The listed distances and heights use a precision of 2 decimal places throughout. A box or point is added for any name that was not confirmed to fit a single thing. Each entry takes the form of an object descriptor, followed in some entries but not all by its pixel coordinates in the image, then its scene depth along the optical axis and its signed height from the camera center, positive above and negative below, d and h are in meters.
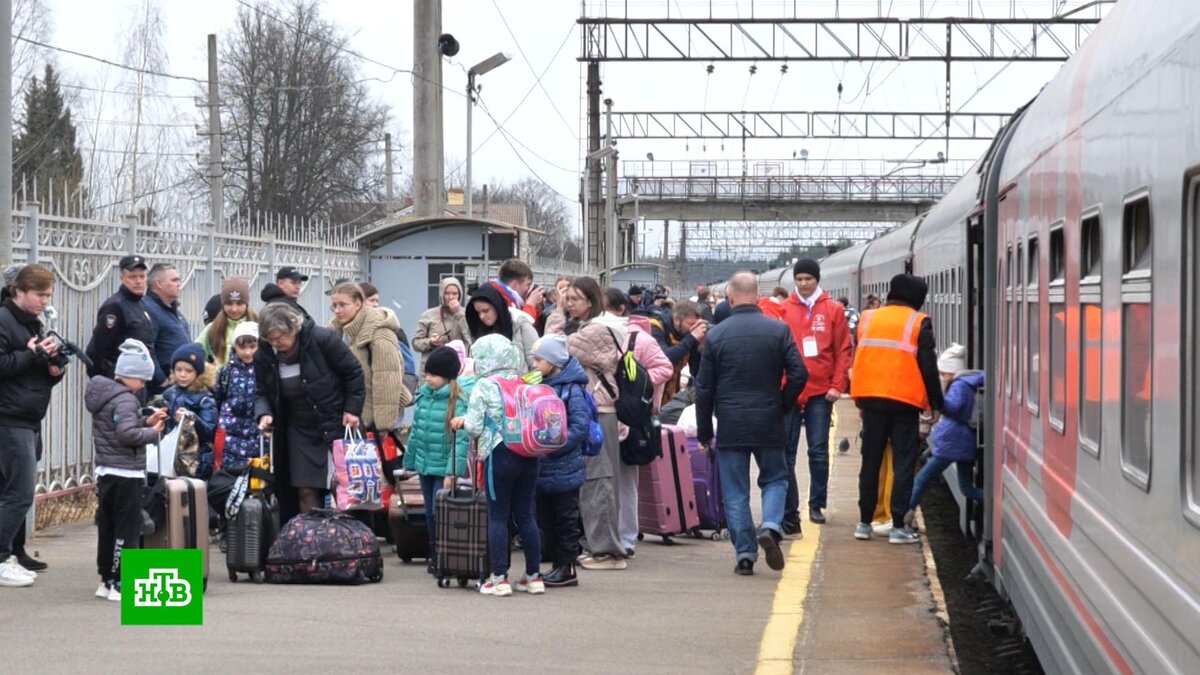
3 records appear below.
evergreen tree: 50.22 +5.38
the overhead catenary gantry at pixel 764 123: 34.59 +5.12
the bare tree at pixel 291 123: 60.62 +6.66
